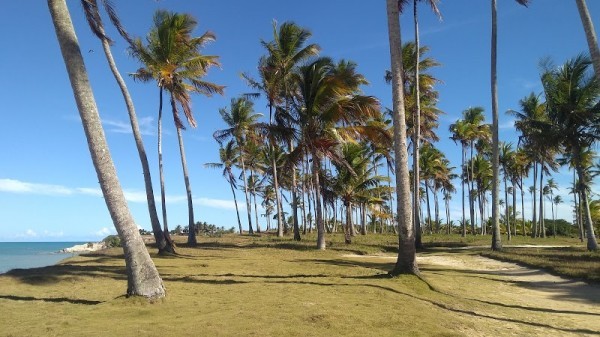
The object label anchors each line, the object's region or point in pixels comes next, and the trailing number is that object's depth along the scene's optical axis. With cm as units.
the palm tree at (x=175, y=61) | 2117
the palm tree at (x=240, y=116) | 3934
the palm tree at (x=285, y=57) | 2478
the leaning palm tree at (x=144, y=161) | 1766
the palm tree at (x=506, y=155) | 4947
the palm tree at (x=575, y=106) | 2370
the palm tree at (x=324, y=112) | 2103
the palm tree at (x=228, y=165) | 5214
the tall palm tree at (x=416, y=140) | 2491
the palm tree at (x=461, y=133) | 4650
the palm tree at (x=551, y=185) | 8761
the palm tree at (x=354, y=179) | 3356
